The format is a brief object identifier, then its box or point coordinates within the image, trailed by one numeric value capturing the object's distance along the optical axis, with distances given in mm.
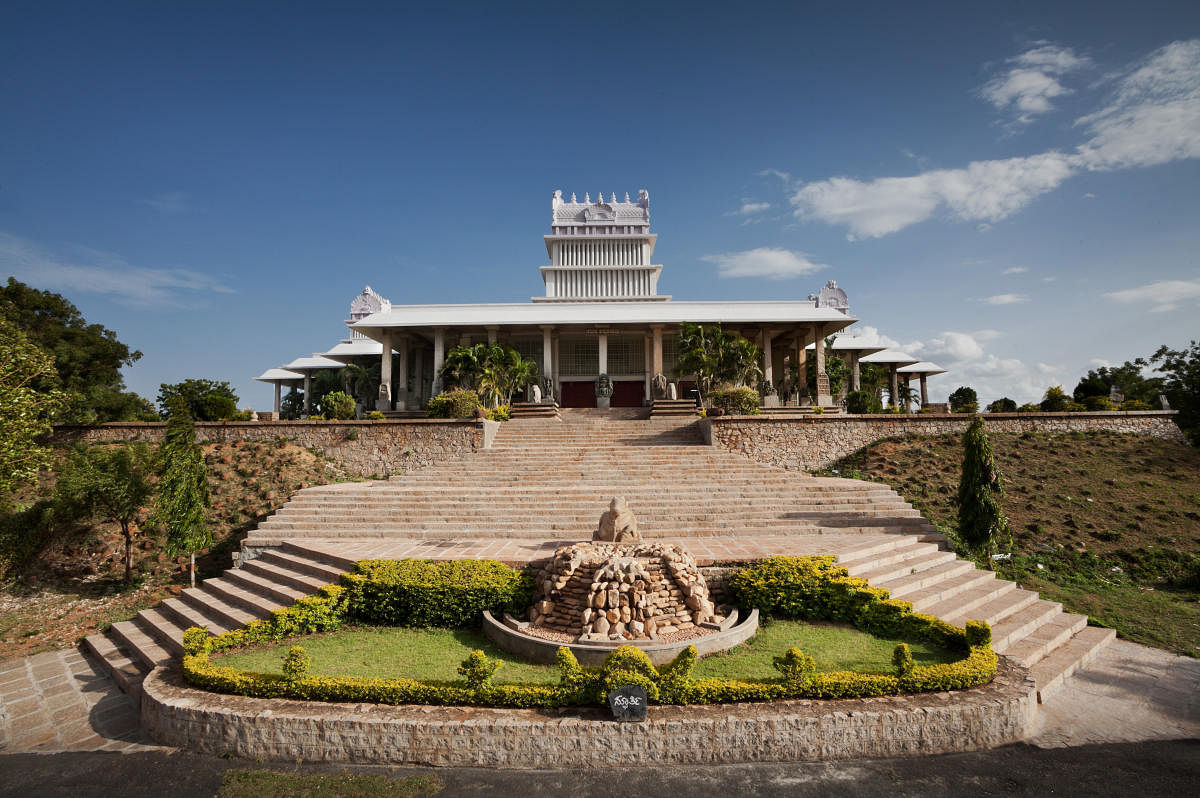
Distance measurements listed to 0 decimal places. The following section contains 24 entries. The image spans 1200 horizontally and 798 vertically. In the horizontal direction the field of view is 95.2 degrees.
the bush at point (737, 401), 19219
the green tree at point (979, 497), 10695
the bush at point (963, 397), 34381
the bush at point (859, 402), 23350
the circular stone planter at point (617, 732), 5547
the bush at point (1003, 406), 25416
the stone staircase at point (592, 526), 8883
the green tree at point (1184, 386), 19828
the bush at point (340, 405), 19922
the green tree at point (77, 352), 19469
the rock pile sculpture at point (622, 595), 7520
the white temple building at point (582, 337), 25344
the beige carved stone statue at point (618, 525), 9391
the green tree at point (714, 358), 22734
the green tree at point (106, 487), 11954
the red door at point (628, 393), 28188
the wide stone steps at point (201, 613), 8578
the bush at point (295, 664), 6188
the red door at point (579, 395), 28203
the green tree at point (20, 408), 12031
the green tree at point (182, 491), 11172
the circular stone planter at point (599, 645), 7020
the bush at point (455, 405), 19484
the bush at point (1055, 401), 21938
